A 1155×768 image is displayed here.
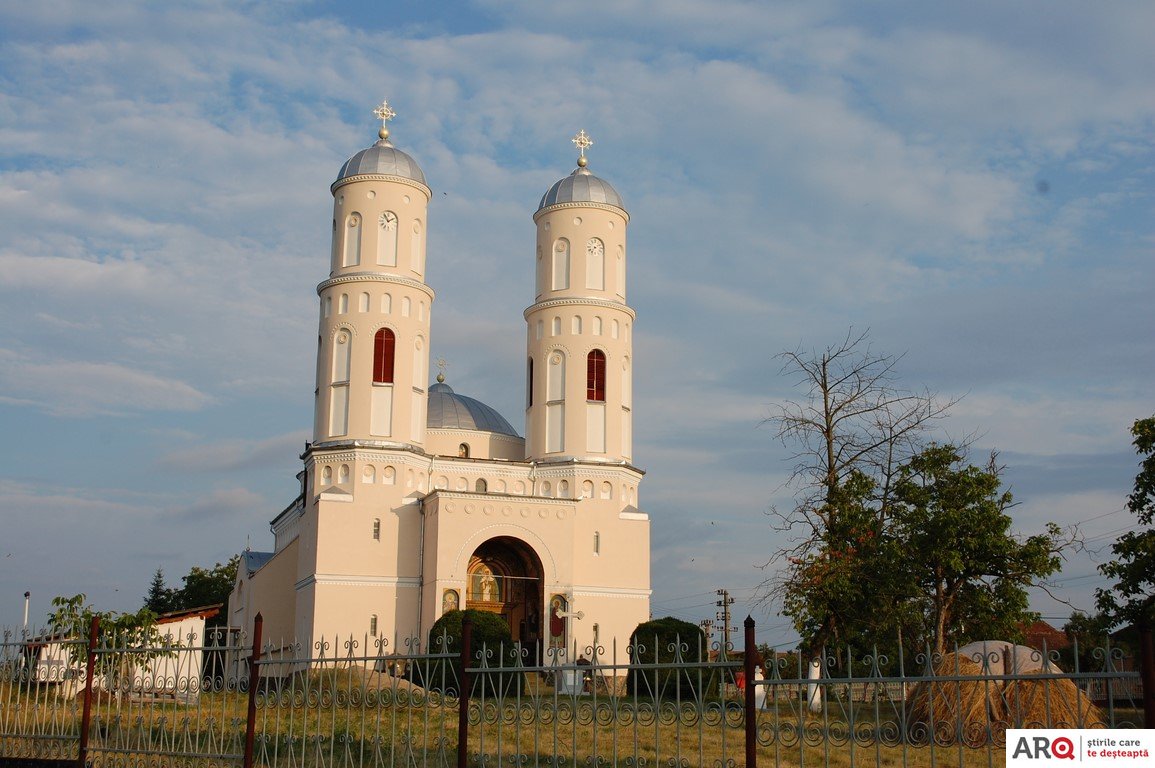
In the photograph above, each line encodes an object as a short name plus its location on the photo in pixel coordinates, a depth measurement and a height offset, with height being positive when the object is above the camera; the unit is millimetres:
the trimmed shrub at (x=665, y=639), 22620 +326
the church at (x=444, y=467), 34125 +5391
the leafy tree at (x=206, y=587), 63875 +3187
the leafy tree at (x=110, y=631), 13694 +272
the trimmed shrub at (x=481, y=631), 27294 +474
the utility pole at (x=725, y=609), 51219 +1866
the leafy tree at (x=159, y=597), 66750 +2787
